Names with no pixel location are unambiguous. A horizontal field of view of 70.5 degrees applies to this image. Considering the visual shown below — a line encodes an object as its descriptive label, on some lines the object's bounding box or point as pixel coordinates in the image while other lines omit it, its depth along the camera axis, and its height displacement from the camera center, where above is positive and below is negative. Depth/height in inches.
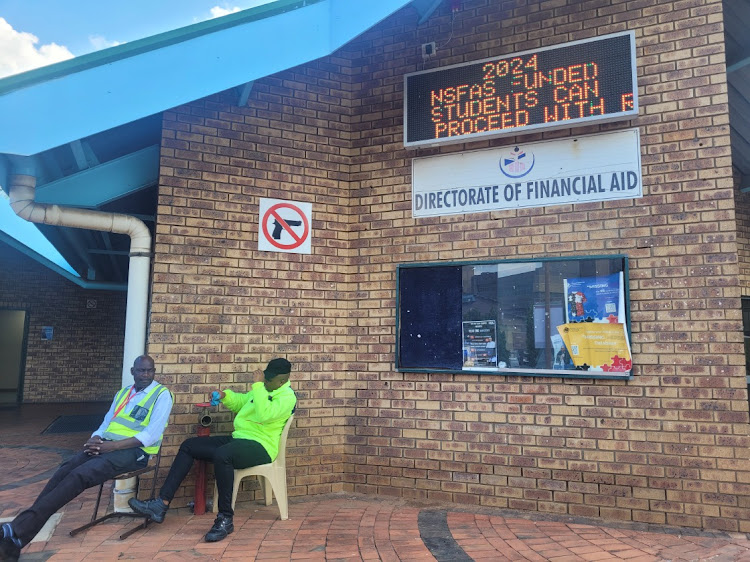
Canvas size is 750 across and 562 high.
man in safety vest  139.7 -34.2
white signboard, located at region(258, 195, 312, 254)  203.2 +41.6
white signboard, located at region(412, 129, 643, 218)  180.5 +58.0
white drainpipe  179.0 +37.9
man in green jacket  158.9 -34.8
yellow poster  173.0 -2.5
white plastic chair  167.8 -44.5
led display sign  175.0 +84.6
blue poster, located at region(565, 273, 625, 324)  175.5 +12.9
